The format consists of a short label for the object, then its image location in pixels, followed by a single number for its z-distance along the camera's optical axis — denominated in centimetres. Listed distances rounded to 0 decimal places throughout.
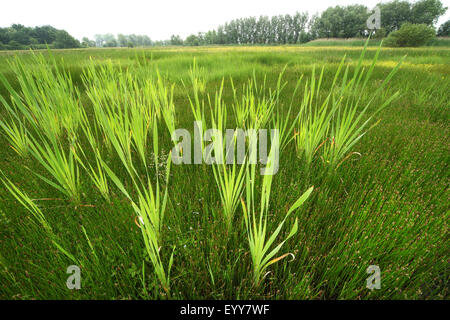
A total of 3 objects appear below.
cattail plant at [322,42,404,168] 106
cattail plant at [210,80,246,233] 78
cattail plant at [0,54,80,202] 92
